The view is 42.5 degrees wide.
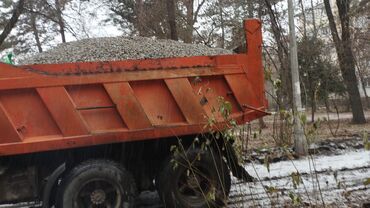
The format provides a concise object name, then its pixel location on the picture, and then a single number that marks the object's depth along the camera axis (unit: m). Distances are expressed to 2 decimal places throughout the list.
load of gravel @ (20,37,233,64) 5.88
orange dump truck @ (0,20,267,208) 5.32
